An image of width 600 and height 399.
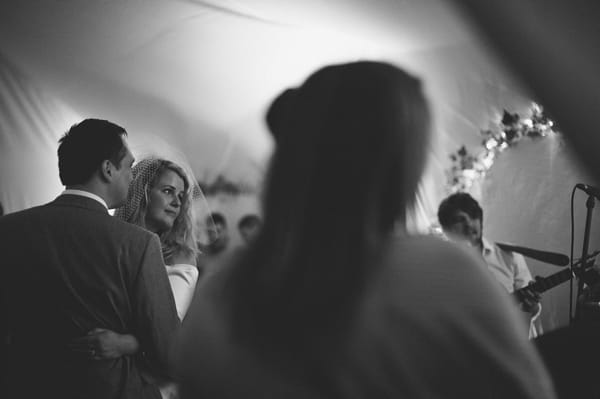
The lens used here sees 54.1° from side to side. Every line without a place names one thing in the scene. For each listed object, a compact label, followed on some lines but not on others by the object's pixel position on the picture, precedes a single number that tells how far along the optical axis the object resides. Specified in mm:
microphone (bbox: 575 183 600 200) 1858
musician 2996
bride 1899
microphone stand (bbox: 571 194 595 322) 1963
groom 1357
